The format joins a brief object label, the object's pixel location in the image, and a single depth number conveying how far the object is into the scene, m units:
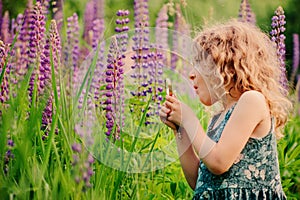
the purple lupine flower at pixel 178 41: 2.36
